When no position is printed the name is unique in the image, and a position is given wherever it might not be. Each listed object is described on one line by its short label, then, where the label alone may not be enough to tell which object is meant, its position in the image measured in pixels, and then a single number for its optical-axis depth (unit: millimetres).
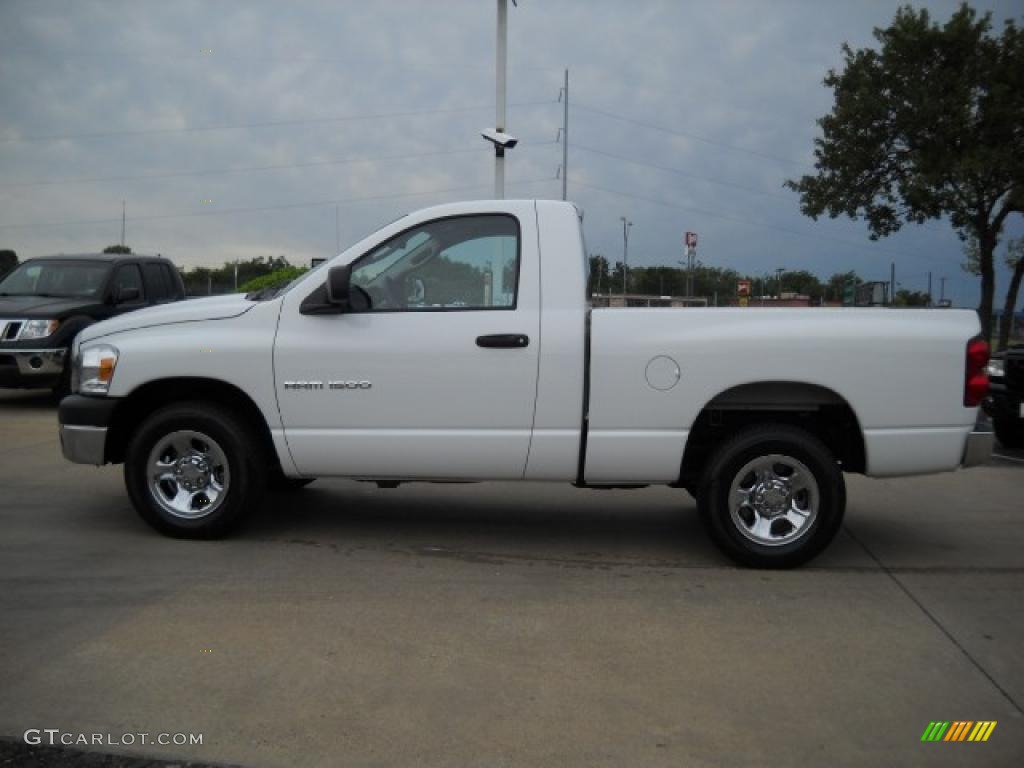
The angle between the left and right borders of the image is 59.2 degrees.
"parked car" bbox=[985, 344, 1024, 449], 9180
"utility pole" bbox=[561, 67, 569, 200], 30039
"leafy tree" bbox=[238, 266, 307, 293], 21578
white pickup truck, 4906
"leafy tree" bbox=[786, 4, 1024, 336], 20250
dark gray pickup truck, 10703
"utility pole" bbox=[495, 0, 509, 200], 16203
